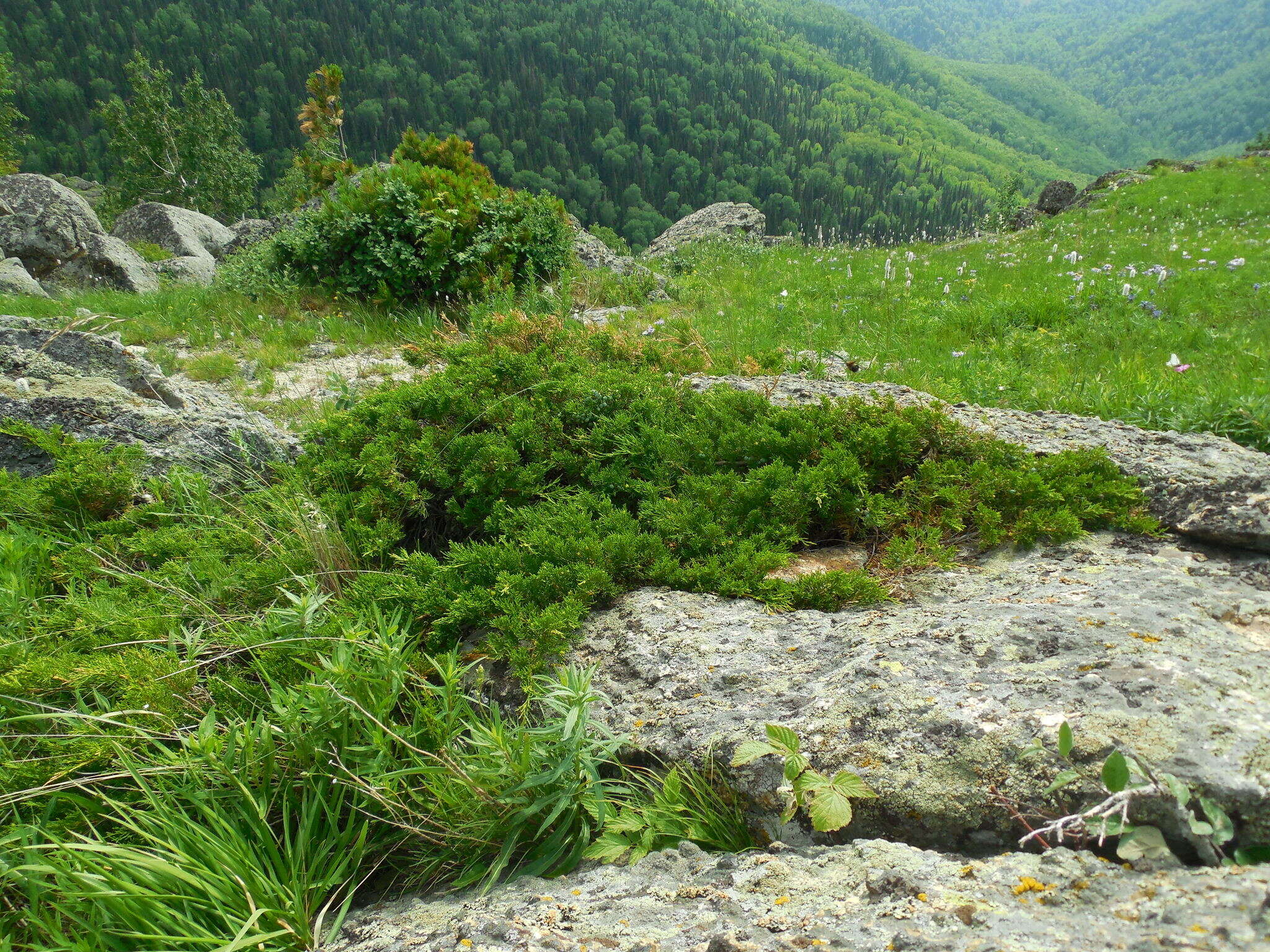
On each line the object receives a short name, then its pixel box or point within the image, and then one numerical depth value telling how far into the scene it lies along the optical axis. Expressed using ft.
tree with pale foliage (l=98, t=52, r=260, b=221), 173.17
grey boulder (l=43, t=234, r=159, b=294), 43.86
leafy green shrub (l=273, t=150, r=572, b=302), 28.81
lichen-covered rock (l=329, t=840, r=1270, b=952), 3.94
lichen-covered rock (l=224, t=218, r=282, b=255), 52.75
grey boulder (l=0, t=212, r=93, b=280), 44.55
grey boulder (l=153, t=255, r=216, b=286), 48.12
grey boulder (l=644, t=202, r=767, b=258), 56.54
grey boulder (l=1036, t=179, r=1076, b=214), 78.48
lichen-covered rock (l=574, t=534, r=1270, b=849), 5.58
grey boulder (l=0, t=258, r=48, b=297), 37.88
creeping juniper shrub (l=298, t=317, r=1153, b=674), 9.86
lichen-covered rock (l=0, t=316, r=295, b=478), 14.70
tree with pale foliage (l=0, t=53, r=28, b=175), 142.61
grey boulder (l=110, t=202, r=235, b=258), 61.72
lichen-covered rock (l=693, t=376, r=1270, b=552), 9.10
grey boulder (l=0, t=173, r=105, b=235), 45.34
